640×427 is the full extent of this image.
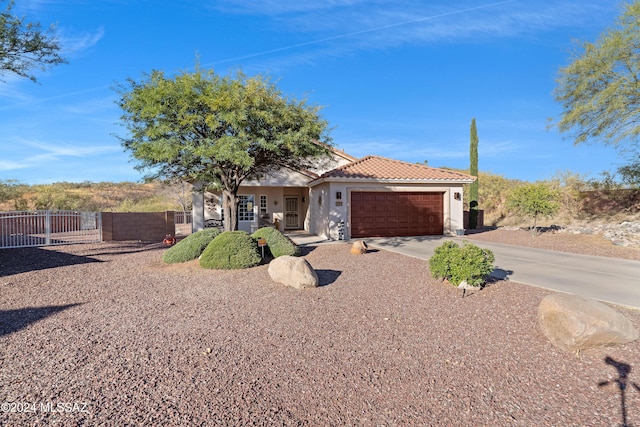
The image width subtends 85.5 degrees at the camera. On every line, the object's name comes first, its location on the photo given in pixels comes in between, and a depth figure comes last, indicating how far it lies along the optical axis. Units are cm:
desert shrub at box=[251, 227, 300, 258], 1043
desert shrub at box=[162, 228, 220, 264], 1030
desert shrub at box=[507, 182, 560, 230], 1452
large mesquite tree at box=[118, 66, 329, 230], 982
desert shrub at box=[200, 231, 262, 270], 922
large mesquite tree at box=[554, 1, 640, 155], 1473
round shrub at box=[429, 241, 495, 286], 639
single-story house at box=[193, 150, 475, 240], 1592
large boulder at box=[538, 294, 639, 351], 423
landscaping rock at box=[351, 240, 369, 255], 1127
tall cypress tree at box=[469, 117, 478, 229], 2150
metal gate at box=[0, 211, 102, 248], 1537
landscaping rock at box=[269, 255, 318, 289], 720
